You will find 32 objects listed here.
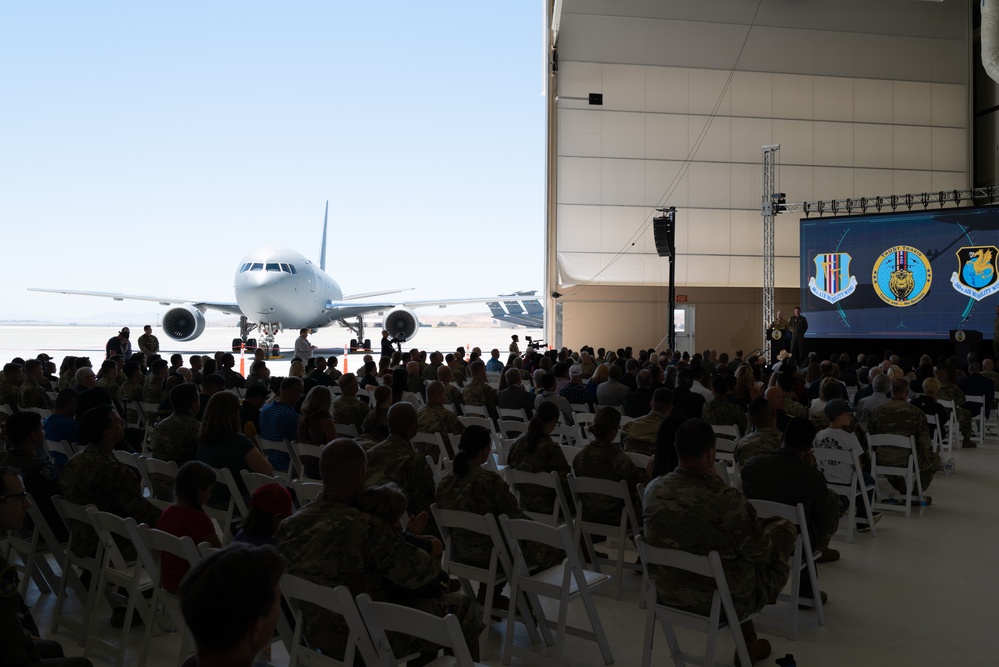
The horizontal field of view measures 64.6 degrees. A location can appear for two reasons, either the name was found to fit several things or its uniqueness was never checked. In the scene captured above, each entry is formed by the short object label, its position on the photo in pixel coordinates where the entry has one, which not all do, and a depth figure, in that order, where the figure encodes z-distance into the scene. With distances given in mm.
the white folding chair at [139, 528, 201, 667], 2871
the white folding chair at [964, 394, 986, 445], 9977
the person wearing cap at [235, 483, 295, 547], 2850
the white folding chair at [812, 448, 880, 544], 5520
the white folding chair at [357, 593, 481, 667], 2172
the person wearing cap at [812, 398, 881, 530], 5625
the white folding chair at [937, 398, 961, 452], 8867
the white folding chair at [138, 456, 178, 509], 4395
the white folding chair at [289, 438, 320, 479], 5219
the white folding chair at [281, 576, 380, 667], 2420
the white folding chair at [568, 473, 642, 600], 4223
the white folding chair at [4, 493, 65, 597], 3914
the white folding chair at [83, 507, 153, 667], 3332
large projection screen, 16766
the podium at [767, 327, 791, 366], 18766
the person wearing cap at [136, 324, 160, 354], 13250
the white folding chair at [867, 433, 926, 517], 6173
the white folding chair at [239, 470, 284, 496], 4148
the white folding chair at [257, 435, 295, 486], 5809
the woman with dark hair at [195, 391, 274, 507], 4492
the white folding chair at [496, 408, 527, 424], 7789
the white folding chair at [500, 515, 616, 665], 3223
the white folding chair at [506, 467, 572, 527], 4402
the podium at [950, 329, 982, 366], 15398
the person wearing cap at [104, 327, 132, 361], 13906
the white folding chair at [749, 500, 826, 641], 3916
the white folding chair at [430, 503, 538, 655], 3430
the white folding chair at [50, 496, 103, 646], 3688
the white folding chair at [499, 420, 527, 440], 7012
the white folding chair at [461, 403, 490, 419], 7912
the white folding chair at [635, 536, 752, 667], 3005
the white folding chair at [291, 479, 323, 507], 3936
